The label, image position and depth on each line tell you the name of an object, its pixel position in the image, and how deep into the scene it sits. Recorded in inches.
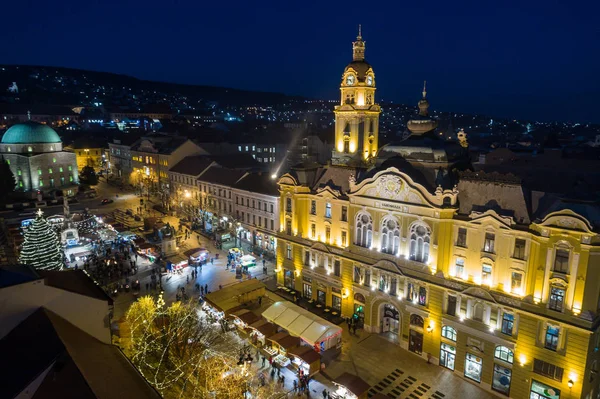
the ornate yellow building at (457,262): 1104.2
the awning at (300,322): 1413.6
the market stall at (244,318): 1535.4
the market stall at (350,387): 1142.3
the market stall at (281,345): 1375.5
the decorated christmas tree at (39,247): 1540.4
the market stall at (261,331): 1464.4
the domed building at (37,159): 3791.8
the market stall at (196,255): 2197.3
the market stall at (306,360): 1306.6
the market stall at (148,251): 2263.8
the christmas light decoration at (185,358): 1026.7
